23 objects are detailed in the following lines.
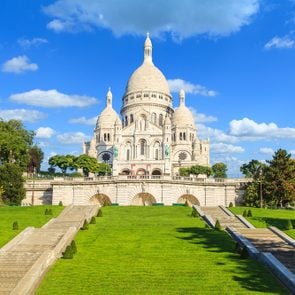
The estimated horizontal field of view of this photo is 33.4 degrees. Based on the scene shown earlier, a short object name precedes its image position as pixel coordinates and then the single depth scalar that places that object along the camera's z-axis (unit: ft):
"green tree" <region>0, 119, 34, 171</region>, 249.14
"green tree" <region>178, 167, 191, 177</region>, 340.86
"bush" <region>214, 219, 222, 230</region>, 122.31
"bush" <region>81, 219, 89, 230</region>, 122.45
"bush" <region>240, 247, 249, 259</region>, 89.02
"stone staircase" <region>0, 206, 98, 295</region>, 71.97
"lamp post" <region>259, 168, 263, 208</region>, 205.98
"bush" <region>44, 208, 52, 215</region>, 153.50
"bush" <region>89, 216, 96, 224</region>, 133.57
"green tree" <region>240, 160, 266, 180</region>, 292.94
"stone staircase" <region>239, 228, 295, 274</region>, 86.02
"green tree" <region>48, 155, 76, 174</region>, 322.34
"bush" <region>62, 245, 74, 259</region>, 89.55
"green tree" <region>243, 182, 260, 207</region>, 212.64
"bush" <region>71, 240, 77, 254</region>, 92.08
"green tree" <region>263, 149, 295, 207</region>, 201.70
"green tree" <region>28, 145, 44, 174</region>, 320.91
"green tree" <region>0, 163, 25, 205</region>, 209.26
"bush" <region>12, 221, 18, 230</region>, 121.41
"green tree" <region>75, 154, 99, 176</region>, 321.32
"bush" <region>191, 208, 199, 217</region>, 149.59
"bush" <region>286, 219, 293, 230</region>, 127.18
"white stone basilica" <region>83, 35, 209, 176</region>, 354.74
